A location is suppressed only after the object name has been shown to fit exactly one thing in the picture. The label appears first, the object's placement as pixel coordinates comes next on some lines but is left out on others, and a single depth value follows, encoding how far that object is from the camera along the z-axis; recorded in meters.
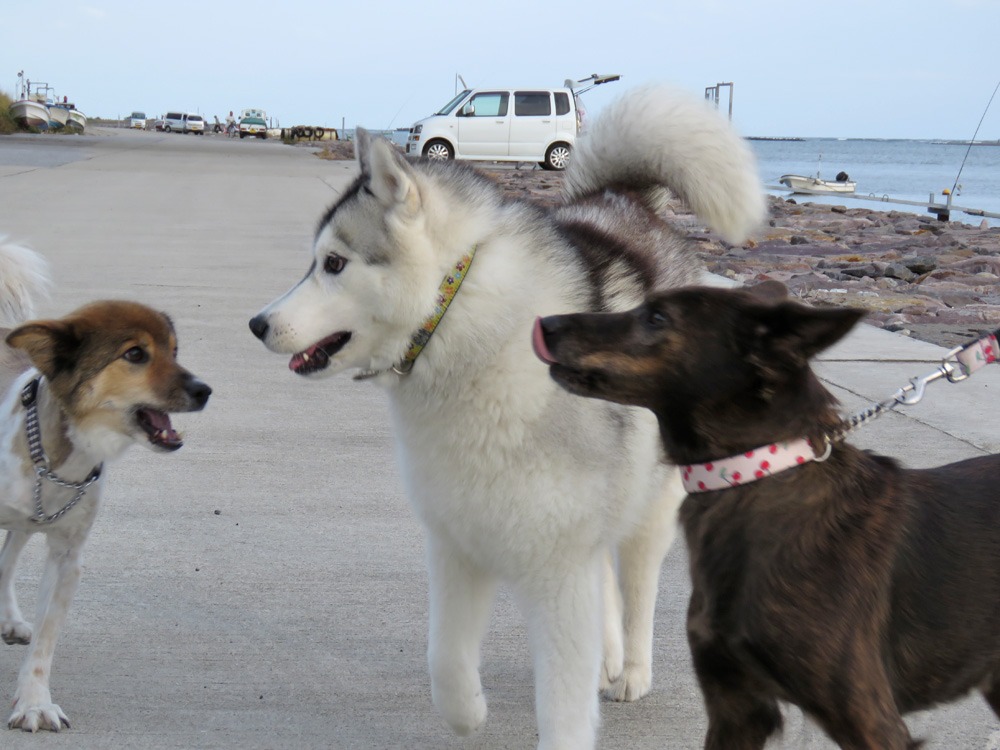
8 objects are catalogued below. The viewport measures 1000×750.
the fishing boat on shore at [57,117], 54.88
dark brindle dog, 2.24
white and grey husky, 2.81
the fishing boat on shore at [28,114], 49.06
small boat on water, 35.03
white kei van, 27.08
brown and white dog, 3.19
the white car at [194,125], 95.69
